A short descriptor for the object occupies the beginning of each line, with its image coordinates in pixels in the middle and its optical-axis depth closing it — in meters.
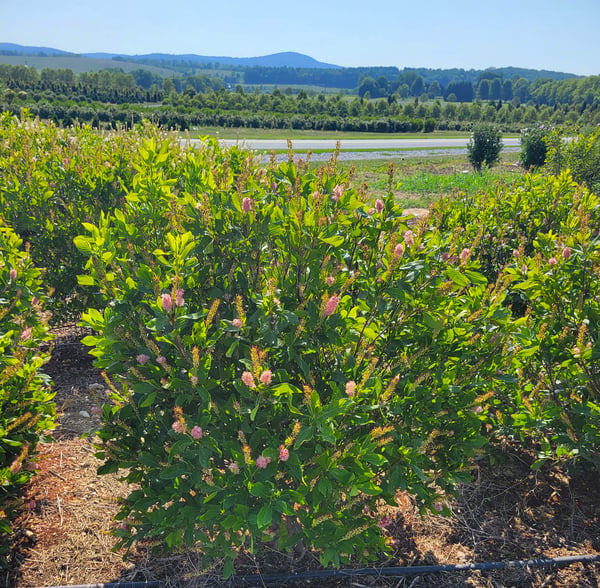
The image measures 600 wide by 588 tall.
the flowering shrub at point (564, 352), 2.54
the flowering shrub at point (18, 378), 2.38
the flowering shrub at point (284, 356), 1.84
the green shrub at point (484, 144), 17.08
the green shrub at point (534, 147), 15.90
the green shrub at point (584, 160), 10.21
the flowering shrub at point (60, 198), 4.33
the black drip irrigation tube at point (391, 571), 2.39
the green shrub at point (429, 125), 40.88
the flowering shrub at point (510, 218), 4.46
